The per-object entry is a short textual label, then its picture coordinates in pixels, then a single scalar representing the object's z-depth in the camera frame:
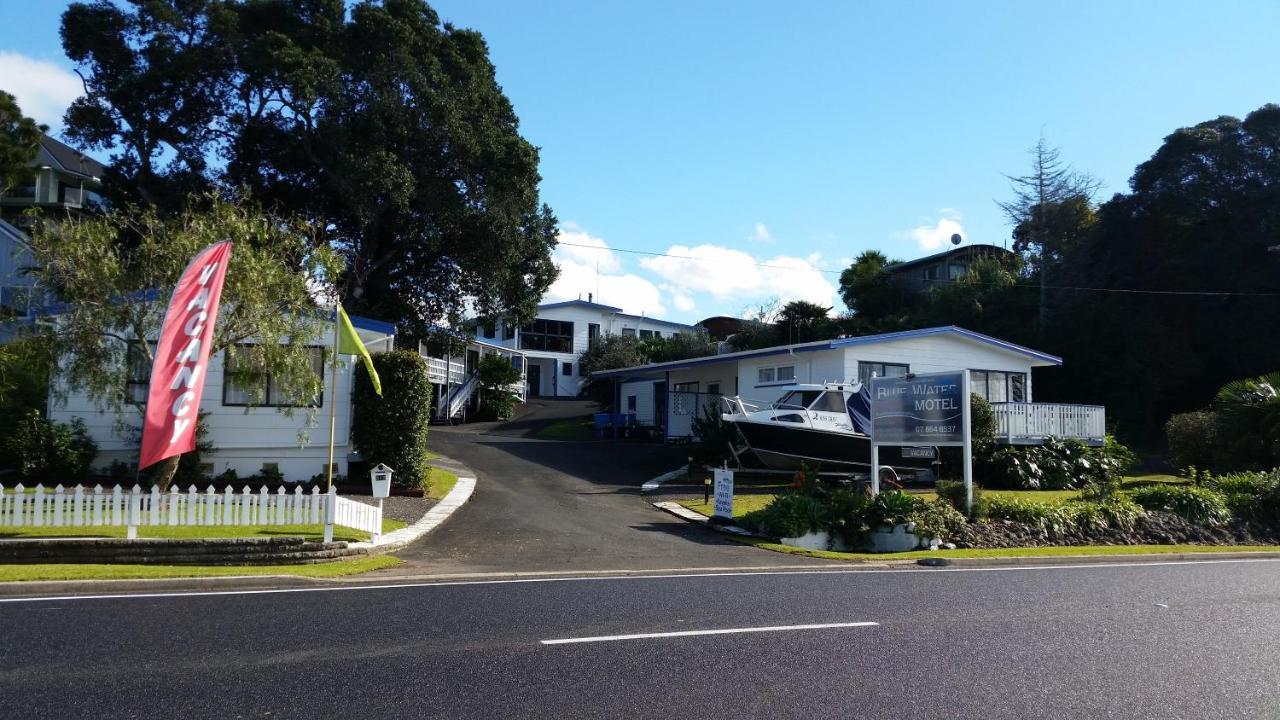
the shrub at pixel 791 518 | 15.83
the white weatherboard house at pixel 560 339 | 54.44
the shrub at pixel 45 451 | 17.42
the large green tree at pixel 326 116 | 25.80
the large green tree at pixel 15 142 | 29.47
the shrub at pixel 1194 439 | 24.91
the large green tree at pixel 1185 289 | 36.91
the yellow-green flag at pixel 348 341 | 14.86
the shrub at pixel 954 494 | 17.14
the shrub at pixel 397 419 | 18.78
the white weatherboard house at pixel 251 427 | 18.66
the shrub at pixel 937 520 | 15.68
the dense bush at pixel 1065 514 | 17.00
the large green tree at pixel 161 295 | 14.39
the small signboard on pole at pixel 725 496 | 16.89
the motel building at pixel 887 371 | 25.45
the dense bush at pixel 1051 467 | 23.92
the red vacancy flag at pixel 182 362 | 11.79
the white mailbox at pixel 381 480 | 17.55
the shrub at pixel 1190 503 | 18.11
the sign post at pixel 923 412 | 16.86
